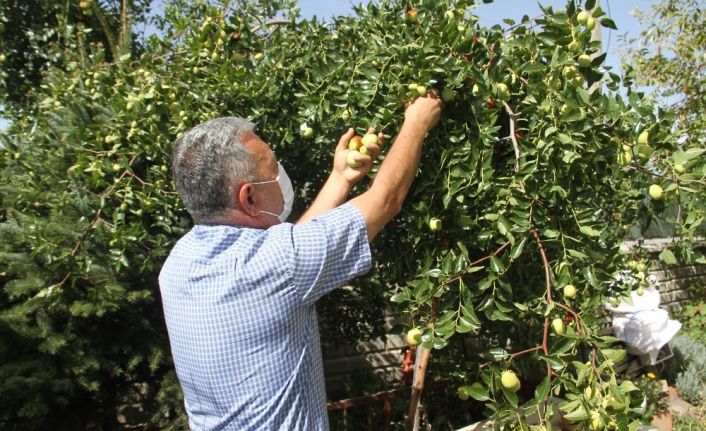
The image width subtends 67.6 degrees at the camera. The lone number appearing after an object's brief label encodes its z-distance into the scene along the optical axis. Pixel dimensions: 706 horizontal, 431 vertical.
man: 1.27
